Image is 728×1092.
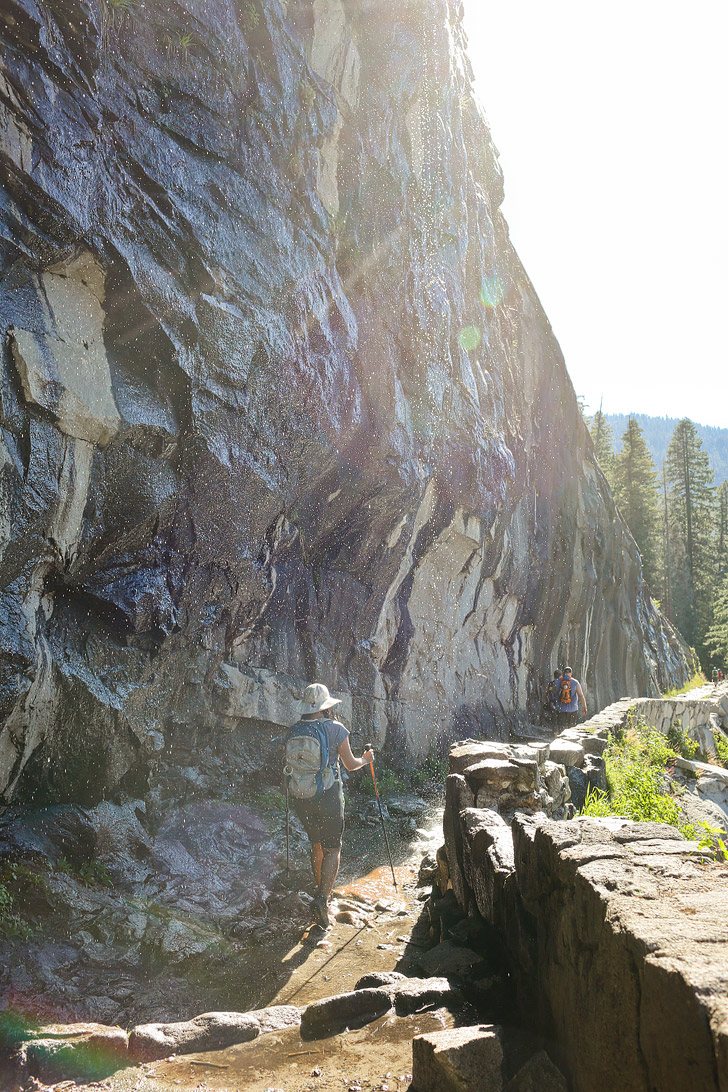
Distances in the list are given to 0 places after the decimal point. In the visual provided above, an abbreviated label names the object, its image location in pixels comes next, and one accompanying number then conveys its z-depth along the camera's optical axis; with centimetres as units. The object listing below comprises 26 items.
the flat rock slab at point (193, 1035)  362
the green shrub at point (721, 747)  1545
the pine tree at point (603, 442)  4800
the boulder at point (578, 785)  758
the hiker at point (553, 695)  1370
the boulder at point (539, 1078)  254
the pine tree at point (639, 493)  4169
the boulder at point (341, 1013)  369
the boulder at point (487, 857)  419
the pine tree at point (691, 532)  4519
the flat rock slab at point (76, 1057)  345
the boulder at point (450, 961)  399
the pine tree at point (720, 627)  3739
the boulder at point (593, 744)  860
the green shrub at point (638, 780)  659
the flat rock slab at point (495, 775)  550
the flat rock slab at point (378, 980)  433
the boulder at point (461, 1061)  260
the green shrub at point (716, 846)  335
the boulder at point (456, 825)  520
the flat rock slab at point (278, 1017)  391
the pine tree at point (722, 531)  4955
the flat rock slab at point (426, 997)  371
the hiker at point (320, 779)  590
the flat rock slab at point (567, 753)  770
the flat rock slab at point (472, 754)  616
